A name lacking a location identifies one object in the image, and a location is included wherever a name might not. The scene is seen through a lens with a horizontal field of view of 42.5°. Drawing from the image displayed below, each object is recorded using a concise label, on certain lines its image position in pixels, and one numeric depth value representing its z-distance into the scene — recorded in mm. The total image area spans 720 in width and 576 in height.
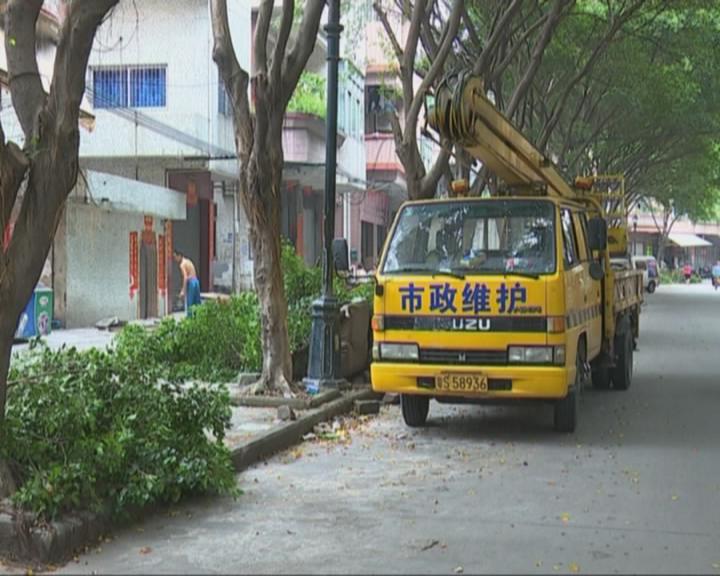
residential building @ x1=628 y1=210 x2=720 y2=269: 80562
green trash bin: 15734
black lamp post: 11273
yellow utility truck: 8680
